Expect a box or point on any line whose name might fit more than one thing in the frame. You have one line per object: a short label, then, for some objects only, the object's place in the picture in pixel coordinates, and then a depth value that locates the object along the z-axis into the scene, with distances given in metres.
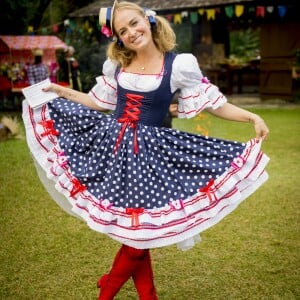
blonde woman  2.26
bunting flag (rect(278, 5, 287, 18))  11.17
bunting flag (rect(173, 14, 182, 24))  12.69
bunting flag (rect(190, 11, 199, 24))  12.70
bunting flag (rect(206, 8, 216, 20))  12.21
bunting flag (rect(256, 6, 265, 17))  11.27
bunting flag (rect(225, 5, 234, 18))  11.93
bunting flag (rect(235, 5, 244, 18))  11.71
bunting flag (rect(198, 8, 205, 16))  12.47
